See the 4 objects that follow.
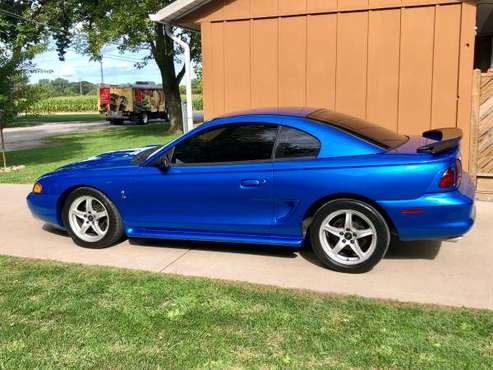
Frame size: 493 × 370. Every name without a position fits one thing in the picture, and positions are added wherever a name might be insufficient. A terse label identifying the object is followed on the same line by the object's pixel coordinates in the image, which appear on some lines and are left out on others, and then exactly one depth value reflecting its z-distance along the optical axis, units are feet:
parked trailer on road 111.55
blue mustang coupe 14.61
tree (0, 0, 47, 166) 39.31
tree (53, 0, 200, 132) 58.34
